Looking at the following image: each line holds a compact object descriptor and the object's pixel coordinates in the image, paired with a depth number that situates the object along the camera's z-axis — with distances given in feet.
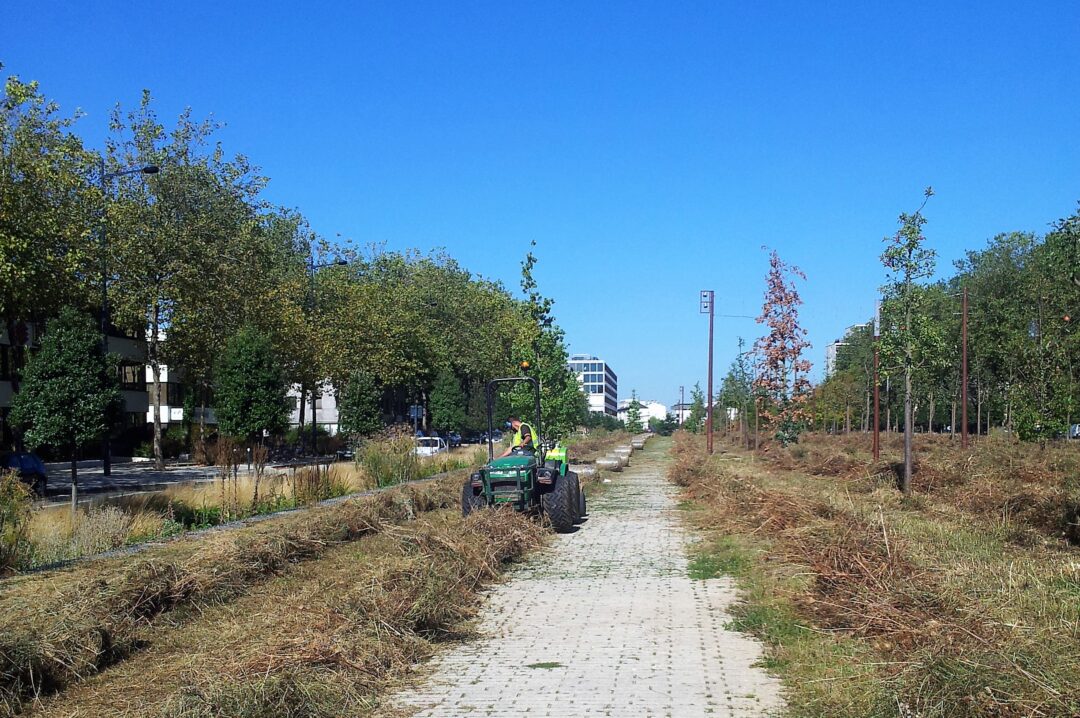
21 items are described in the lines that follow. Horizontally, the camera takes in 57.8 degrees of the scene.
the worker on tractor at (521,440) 57.00
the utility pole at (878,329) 65.58
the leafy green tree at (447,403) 231.30
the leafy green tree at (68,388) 62.44
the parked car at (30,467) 86.89
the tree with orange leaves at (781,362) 121.49
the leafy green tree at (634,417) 369.50
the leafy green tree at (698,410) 318.24
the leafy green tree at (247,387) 110.32
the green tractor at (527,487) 53.47
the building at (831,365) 223.98
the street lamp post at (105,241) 96.68
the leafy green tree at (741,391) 185.29
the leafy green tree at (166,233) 120.47
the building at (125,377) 116.92
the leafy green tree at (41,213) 82.23
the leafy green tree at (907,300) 63.82
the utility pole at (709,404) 148.36
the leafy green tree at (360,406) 148.56
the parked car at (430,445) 142.51
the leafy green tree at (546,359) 114.83
